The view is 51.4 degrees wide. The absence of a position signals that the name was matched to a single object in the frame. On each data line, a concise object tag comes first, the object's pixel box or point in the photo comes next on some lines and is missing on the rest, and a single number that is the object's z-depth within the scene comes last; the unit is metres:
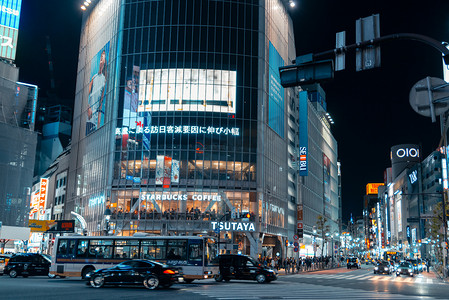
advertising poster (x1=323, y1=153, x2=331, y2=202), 123.88
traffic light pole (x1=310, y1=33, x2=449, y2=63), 8.84
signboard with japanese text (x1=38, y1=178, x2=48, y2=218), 102.88
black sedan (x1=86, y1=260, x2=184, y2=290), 23.70
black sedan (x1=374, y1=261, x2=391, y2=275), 55.10
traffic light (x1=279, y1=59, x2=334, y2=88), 11.33
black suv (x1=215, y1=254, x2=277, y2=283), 32.78
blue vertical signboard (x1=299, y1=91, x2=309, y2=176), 89.19
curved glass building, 65.06
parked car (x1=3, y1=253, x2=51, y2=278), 33.53
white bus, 30.28
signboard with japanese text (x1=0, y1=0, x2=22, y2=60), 75.06
